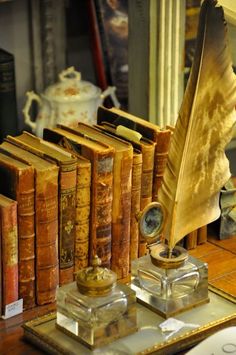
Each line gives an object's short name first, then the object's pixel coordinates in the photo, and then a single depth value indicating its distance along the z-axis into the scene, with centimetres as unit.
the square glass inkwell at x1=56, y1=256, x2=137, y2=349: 122
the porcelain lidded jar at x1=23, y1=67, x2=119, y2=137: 209
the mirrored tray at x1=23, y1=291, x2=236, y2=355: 123
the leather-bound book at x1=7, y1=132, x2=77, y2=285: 135
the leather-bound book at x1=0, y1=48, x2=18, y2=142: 207
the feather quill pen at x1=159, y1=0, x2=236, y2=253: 122
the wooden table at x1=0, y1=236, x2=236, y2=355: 127
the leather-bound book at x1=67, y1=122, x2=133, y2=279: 140
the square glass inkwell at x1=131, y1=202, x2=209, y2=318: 129
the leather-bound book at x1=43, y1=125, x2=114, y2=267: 137
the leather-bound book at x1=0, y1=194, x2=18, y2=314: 131
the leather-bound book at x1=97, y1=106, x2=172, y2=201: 145
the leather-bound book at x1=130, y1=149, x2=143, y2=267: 142
